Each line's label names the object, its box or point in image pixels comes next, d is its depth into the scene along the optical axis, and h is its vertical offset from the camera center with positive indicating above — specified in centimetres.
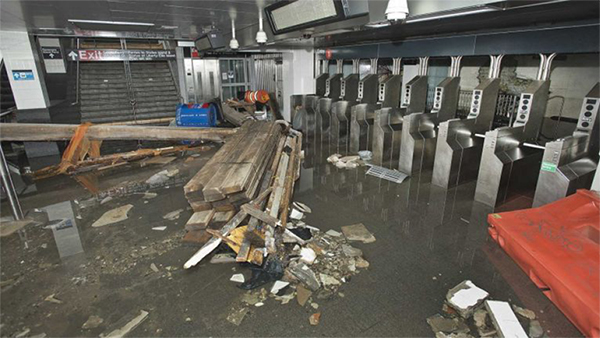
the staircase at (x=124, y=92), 962 -38
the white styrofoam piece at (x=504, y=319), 221 -177
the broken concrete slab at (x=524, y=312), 239 -180
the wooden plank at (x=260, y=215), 322 -140
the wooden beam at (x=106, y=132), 531 -96
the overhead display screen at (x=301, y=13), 312 +70
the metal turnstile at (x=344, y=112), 729 -79
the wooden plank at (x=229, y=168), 328 -108
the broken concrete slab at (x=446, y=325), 226 -179
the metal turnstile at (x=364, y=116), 668 -83
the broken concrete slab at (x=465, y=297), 241 -175
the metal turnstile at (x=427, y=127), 529 -85
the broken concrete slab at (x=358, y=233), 345 -174
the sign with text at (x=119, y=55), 955 +80
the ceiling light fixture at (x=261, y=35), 439 +60
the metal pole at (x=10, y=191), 398 -140
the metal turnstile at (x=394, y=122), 581 -85
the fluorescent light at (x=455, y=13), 282 +60
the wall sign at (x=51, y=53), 741 +67
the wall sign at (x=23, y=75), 630 +13
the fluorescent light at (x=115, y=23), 534 +102
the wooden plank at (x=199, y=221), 338 -151
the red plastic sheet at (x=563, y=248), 223 -147
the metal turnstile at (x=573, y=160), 358 -101
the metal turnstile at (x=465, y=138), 469 -93
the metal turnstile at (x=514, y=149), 413 -100
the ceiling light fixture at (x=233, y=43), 539 +61
